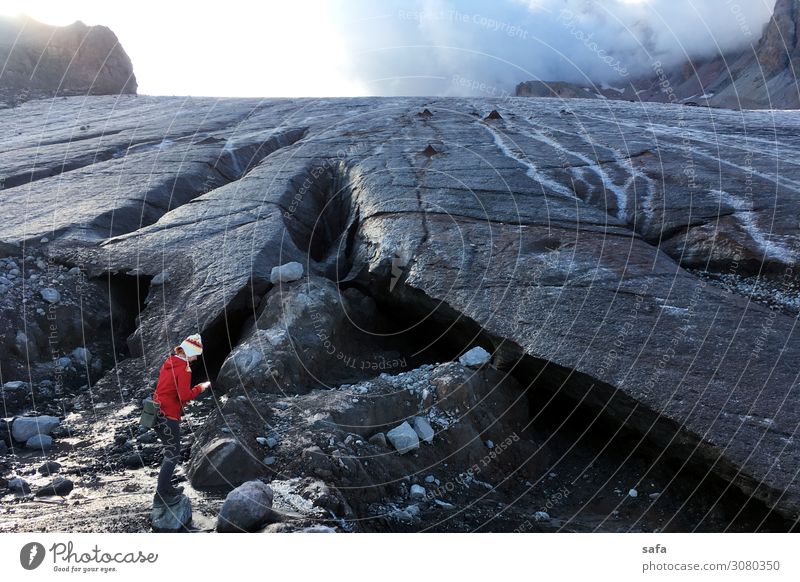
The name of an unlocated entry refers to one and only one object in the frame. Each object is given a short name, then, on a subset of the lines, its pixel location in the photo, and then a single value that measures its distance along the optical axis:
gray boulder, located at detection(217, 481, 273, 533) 5.08
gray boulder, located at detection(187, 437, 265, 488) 6.11
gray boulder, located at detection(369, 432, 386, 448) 6.93
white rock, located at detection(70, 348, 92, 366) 9.26
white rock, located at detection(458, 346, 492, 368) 7.93
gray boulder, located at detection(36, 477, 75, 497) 6.19
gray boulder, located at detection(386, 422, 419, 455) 6.90
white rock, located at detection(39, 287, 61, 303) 9.59
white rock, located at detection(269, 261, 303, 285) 9.63
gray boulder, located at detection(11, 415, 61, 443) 7.39
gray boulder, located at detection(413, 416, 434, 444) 7.12
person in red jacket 5.77
